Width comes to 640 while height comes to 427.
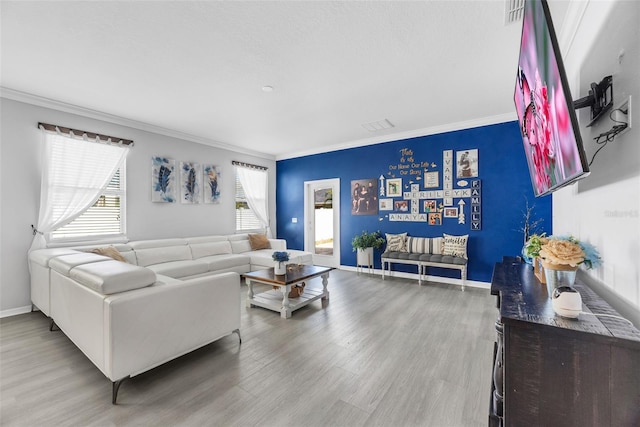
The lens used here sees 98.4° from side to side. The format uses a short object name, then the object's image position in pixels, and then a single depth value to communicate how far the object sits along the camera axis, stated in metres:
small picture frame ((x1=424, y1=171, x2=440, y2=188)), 4.93
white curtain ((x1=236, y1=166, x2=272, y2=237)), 6.34
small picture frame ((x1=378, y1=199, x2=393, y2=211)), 5.46
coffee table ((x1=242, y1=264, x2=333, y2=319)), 3.33
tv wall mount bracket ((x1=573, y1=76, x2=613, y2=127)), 1.33
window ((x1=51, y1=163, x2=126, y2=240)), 3.90
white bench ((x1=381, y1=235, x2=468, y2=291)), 4.41
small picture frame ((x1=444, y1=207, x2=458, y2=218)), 4.76
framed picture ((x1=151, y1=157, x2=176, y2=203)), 4.74
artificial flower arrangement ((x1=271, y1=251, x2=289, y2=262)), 3.67
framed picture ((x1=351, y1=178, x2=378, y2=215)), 5.67
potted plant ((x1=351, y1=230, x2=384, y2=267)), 5.40
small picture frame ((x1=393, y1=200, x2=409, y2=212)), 5.28
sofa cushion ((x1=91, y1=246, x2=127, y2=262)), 3.62
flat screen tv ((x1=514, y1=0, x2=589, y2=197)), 1.11
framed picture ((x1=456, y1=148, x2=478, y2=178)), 4.57
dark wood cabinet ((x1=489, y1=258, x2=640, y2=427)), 0.91
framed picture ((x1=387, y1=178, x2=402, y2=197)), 5.35
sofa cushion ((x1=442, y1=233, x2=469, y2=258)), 4.49
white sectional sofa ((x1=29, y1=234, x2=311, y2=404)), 1.84
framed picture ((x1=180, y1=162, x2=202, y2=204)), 5.15
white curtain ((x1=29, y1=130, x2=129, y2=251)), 3.62
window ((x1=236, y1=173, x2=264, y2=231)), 6.28
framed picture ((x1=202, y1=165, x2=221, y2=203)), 5.53
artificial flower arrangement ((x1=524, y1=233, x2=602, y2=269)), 1.31
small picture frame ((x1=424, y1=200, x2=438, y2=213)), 4.96
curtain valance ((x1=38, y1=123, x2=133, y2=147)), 3.63
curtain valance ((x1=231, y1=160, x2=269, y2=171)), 6.08
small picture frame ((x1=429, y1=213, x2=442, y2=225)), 4.90
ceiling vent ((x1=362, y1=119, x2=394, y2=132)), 4.62
